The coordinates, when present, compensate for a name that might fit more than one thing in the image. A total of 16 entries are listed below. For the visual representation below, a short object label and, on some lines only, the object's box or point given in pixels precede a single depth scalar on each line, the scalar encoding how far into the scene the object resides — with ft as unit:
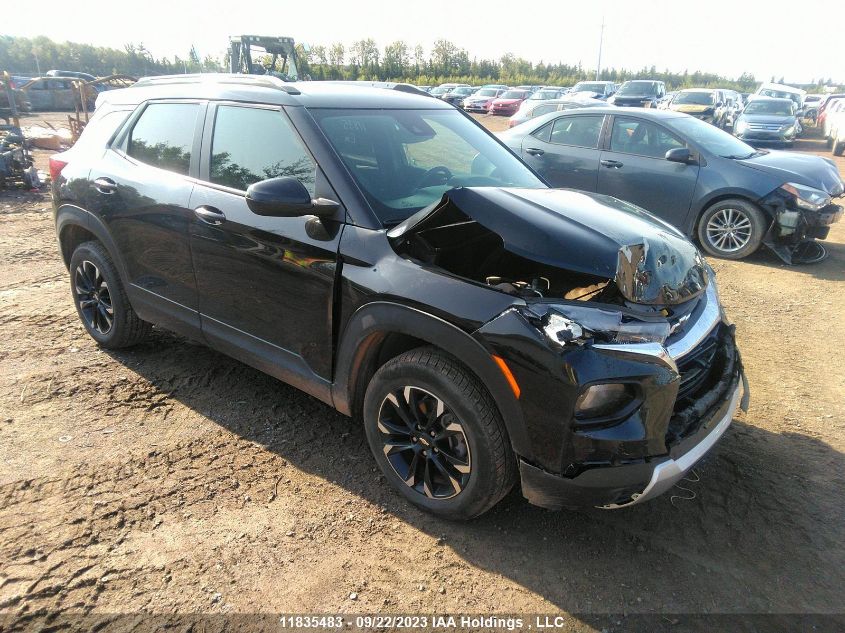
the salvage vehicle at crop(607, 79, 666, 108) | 77.30
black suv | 7.36
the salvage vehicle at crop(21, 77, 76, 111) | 97.91
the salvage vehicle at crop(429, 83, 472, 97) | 126.76
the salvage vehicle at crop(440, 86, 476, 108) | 116.78
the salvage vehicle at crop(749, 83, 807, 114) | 76.35
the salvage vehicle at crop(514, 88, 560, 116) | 33.59
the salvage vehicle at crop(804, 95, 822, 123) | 89.82
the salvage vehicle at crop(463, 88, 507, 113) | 108.78
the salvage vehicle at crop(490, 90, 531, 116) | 99.66
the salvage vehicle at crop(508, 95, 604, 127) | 31.41
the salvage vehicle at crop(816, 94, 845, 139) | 69.27
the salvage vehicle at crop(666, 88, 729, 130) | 66.44
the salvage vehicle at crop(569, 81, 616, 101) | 92.97
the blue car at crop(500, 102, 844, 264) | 22.52
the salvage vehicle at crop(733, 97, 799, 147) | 59.00
